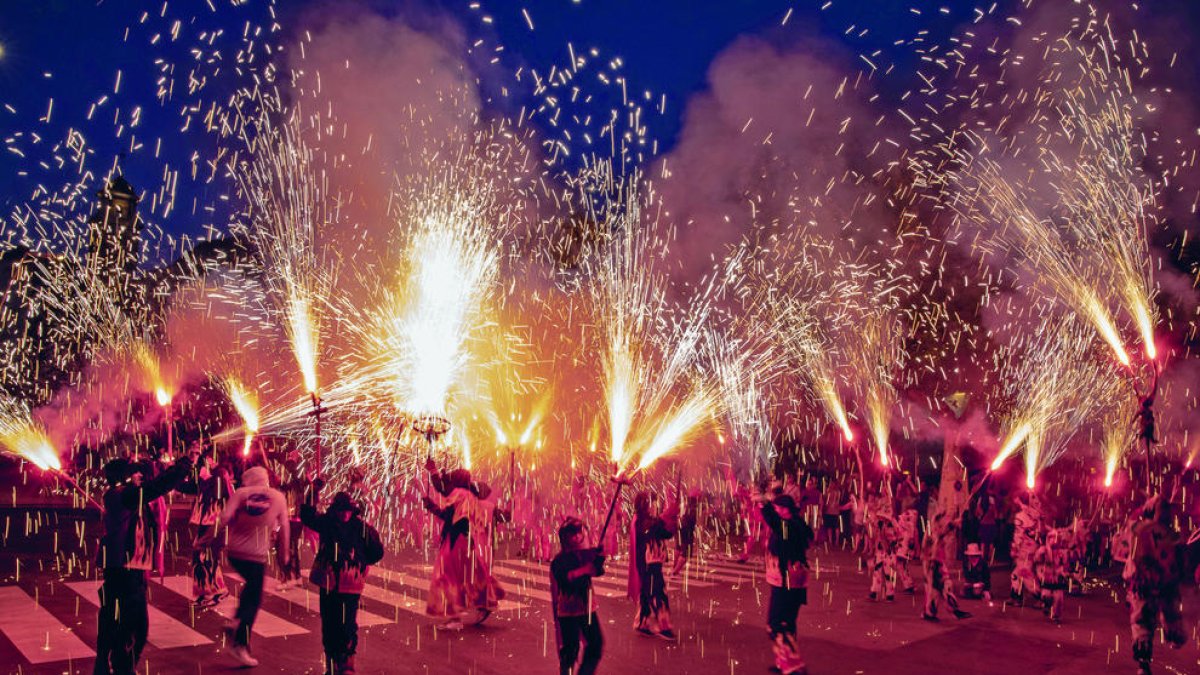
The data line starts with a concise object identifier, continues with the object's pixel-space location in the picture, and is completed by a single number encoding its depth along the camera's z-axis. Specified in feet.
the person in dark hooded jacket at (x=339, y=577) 22.77
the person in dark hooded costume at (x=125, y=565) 21.31
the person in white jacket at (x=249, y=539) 24.29
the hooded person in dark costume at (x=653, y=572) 30.94
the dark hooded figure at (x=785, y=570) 25.38
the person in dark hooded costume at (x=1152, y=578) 26.73
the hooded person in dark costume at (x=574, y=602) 21.75
